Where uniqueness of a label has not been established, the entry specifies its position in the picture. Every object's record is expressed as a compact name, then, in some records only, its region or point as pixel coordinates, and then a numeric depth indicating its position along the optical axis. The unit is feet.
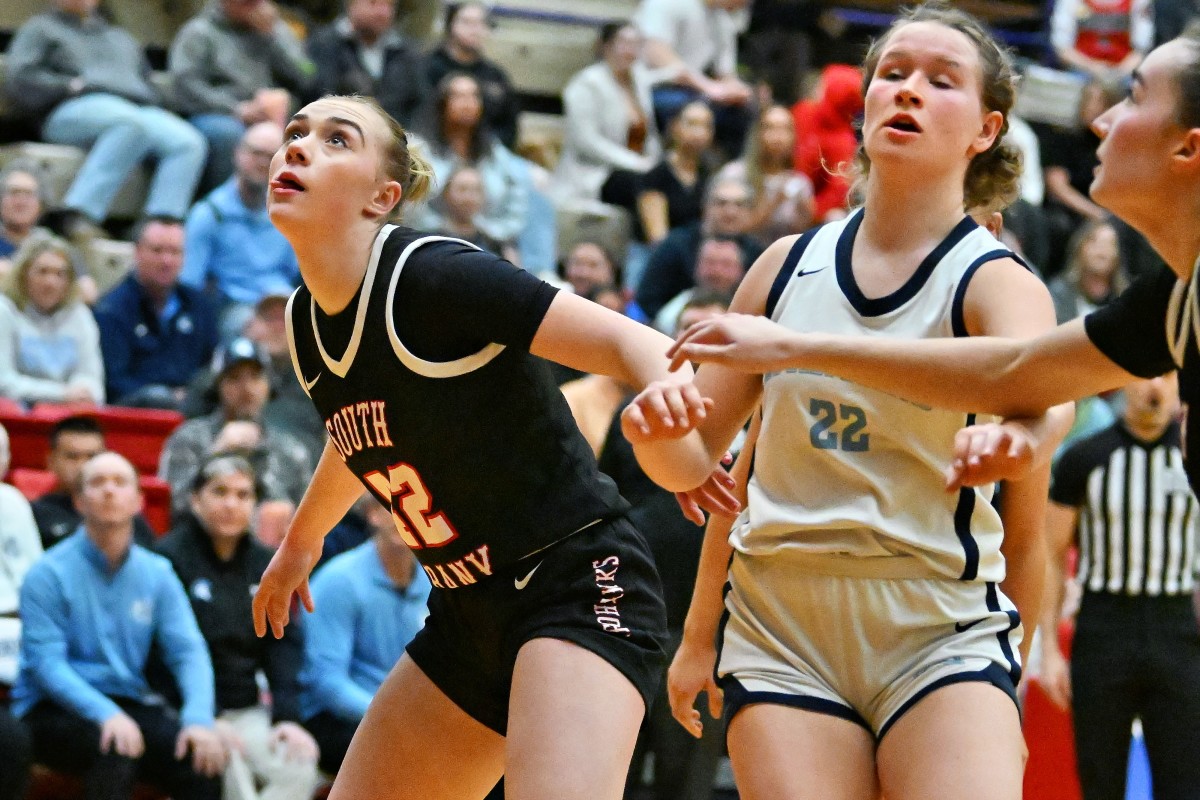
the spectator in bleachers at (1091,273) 64.24
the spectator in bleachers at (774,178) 66.15
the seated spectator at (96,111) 60.13
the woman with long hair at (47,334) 50.34
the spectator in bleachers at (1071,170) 70.02
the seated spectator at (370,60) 64.24
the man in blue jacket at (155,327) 53.30
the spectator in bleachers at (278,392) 50.02
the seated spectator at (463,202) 59.08
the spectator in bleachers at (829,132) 68.87
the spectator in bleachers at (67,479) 43.56
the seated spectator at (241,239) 57.17
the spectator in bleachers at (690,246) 61.28
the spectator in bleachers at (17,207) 53.21
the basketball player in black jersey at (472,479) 20.24
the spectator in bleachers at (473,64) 65.86
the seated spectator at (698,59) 73.50
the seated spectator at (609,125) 70.64
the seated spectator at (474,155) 61.85
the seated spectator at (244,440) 46.28
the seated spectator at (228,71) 61.85
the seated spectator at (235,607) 41.43
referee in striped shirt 39.98
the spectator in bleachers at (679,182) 67.87
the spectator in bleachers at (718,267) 57.74
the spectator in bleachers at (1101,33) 78.72
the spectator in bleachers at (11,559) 40.52
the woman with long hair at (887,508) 18.85
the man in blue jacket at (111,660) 38.40
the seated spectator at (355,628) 41.65
